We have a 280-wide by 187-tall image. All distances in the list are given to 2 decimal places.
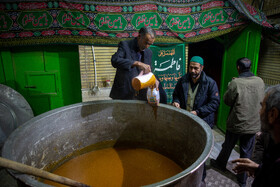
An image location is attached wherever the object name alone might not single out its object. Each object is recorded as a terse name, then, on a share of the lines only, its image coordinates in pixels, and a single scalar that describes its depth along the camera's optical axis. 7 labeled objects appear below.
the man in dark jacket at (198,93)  2.60
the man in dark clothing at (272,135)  0.94
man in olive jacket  2.75
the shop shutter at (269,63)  4.73
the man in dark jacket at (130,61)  2.46
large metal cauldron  1.95
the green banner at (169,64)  4.48
